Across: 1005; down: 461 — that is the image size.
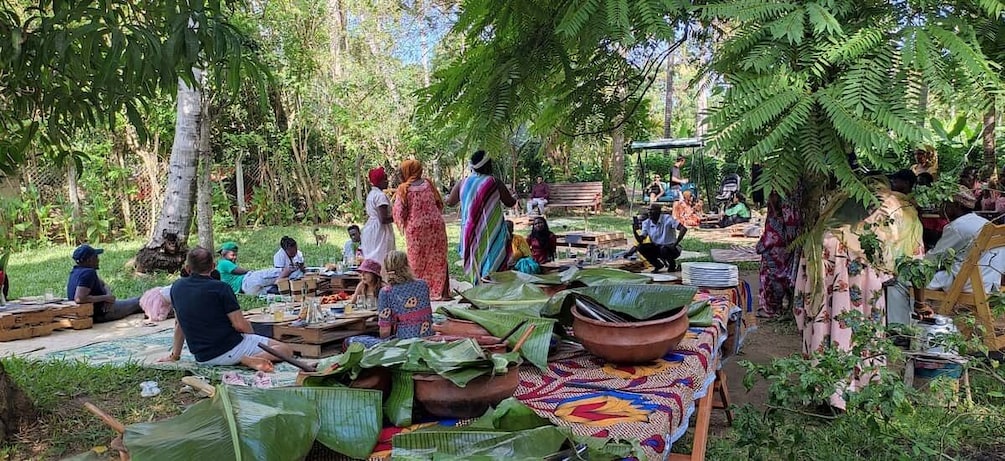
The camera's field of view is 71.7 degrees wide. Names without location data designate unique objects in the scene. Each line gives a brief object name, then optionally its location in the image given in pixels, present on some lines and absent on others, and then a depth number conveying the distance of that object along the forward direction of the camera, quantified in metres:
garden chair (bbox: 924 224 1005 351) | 3.99
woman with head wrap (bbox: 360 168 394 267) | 7.67
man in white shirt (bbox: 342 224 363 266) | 9.55
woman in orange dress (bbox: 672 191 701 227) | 17.11
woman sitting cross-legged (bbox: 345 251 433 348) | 4.73
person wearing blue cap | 7.16
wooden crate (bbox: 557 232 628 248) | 11.36
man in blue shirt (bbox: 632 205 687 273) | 8.54
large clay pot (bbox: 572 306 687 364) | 2.10
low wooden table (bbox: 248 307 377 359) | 5.64
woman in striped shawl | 6.86
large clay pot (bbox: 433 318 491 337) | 2.26
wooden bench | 20.22
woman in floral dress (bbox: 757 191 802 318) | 6.69
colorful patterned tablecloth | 1.70
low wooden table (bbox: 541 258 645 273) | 6.98
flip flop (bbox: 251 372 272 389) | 4.80
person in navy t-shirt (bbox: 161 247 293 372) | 4.92
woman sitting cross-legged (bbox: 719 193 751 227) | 16.73
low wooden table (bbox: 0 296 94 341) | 6.57
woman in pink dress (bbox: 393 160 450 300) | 7.48
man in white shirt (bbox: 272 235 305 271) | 8.61
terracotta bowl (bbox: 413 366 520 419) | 1.68
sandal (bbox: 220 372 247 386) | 4.77
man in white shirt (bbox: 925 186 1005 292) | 4.71
